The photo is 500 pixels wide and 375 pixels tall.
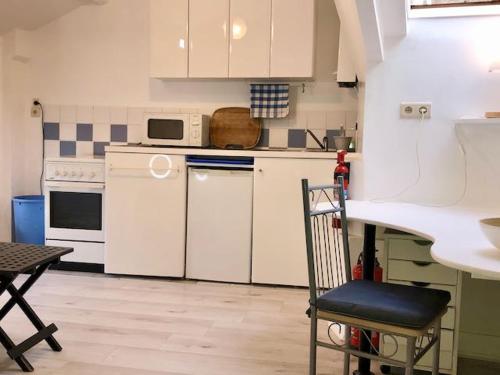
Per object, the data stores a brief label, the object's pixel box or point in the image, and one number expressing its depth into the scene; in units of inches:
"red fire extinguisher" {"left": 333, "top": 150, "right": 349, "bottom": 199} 115.7
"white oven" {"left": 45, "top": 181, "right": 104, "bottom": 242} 152.6
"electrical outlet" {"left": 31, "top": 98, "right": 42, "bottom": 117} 175.2
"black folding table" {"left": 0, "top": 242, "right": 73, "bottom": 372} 85.0
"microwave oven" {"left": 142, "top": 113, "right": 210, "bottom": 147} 150.3
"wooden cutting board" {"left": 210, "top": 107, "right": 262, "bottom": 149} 161.5
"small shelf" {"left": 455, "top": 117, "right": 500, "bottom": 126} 97.8
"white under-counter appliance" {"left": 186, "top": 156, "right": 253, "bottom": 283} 143.4
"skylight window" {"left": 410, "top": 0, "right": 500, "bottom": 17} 100.9
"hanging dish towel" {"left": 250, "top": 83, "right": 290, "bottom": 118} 157.2
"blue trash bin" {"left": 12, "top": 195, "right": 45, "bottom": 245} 163.6
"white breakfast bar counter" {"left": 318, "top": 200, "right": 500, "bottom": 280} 53.8
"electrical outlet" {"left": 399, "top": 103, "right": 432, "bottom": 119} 106.7
